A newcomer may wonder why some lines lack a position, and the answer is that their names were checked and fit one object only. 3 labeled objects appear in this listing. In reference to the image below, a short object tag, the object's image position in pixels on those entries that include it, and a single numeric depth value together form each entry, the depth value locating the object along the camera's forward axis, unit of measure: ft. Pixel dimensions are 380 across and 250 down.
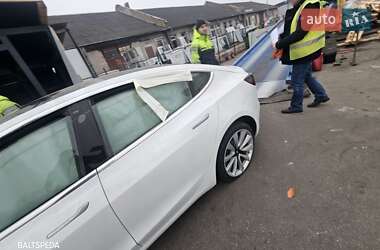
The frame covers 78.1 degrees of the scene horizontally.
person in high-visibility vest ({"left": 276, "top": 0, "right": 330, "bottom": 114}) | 10.20
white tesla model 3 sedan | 4.42
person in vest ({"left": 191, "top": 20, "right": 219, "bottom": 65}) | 16.97
